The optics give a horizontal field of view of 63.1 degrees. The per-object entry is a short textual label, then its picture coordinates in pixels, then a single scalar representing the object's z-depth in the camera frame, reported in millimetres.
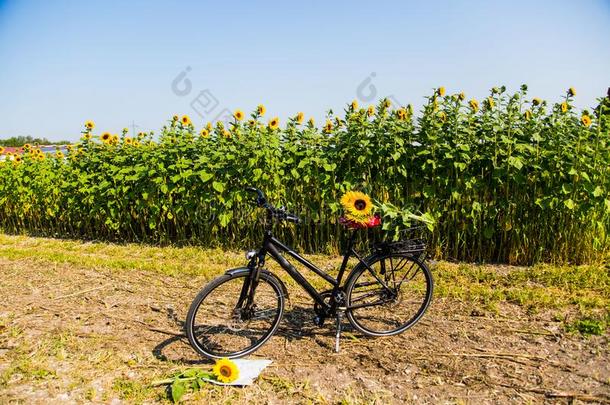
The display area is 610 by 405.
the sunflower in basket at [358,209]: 3498
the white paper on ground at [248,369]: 3140
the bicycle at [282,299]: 3342
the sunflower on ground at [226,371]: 3111
